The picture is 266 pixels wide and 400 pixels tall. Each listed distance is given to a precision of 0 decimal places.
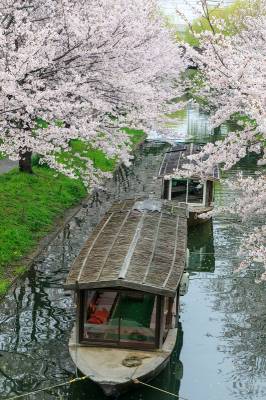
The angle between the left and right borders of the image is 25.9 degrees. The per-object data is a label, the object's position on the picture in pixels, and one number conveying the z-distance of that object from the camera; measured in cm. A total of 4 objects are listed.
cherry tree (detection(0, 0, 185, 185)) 1794
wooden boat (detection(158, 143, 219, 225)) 2623
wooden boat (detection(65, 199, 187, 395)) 1295
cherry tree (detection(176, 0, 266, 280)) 1323
